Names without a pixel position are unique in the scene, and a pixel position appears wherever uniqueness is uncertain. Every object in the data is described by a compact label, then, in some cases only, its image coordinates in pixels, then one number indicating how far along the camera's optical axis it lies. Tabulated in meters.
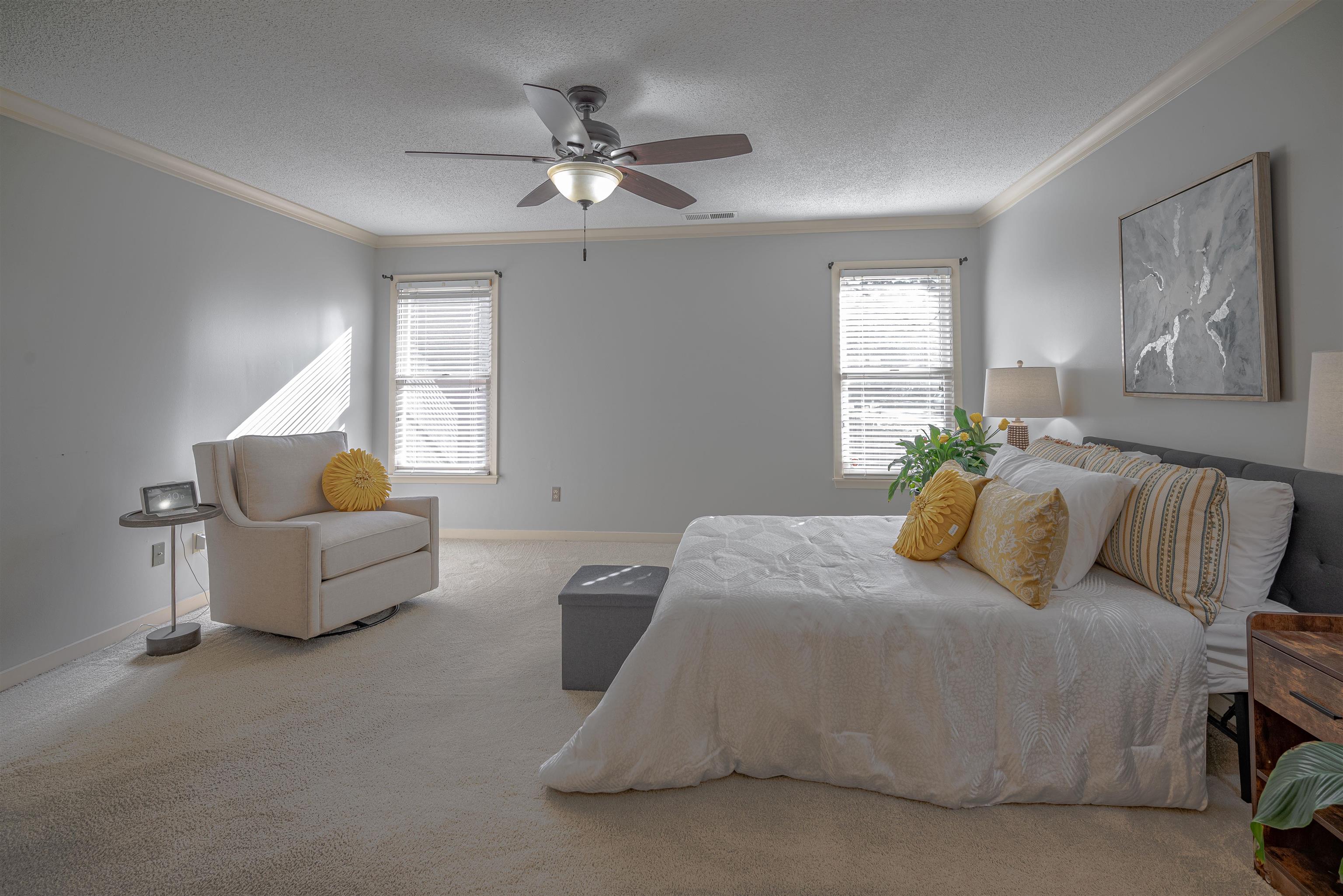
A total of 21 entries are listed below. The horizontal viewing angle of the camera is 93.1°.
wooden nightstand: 1.40
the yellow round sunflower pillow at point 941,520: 2.39
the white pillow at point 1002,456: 3.09
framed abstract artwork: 2.28
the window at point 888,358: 5.04
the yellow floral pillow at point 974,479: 2.46
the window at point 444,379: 5.47
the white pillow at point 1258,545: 1.98
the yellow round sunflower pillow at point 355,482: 3.81
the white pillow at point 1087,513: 2.14
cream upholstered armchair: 3.17
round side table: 2.95
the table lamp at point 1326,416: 1.47
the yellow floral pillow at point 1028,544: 2.01
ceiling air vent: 4.81
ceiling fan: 2.54
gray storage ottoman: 2.63
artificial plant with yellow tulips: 4.15
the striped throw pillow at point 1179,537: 1.97
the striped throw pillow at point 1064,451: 2.69
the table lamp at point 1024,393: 3.54
